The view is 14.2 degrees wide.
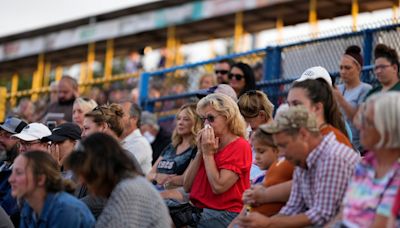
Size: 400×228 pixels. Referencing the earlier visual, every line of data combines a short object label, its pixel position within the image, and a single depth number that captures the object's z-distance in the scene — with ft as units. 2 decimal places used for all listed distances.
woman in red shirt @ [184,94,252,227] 44.20
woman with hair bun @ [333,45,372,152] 53.58
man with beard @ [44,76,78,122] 76.15
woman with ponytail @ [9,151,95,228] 36.03
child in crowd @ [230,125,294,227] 36.43
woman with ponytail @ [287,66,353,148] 35.70
